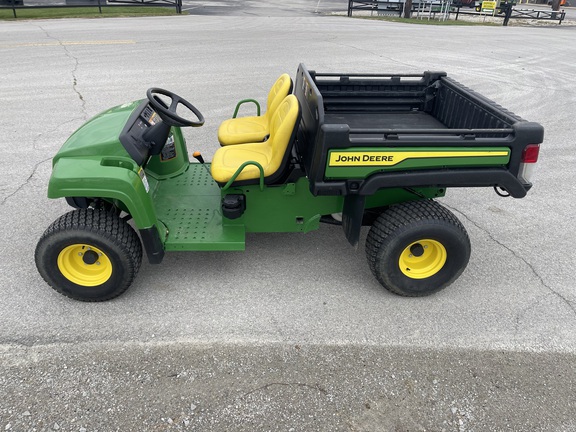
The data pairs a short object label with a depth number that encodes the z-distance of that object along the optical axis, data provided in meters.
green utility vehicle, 2.75
